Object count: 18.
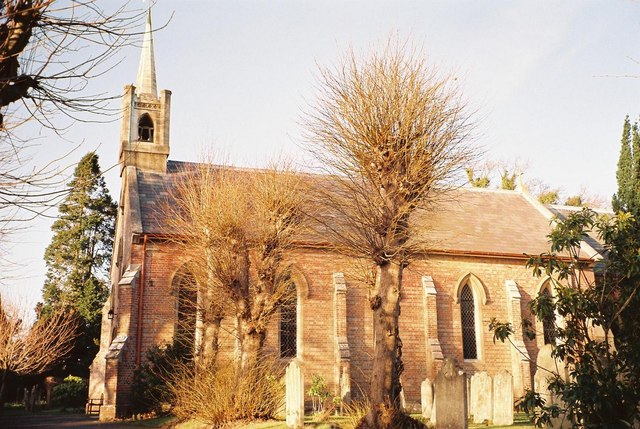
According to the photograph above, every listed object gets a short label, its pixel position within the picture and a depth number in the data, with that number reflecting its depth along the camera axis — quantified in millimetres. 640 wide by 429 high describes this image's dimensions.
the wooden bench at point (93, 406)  23734
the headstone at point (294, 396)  14602
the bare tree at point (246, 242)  18328
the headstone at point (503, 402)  15289
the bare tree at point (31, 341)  28000
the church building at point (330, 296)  22266
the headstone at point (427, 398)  17391
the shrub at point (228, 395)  14898
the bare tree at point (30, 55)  6379
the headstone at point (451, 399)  11414
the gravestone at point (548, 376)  10578
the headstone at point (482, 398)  15945
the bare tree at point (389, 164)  14055
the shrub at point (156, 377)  19734
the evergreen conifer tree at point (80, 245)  40688
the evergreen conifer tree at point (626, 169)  24188
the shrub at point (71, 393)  28938
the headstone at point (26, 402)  29409
